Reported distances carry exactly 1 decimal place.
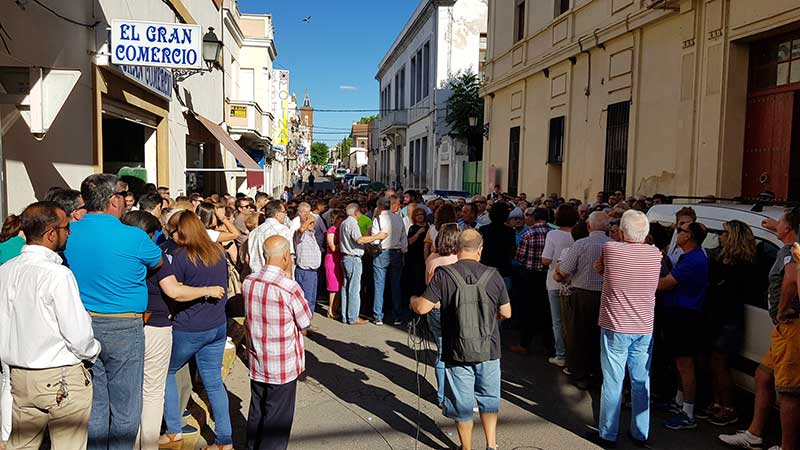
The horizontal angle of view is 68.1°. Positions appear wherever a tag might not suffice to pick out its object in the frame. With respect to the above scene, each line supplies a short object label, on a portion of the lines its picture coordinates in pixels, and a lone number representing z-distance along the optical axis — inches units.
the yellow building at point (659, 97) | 365.1
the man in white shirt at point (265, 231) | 274.4
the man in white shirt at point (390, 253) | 346.3
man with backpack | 169.9
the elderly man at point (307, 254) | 323.9
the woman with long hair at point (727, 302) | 197.0
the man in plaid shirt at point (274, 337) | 159.3
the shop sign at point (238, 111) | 826.6
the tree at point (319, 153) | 5054.1
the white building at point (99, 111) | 256.2
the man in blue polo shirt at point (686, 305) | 199.2
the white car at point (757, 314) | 192.7
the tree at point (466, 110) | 1049.5
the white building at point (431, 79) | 1178.6
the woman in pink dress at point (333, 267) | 362.3
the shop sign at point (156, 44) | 325.1
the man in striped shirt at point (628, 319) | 182.2
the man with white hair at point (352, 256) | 342.0
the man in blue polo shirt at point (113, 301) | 152.1
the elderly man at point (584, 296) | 231.3
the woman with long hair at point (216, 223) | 251.9
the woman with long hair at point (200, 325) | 172.4
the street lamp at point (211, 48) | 423.2
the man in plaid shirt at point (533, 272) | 287.7
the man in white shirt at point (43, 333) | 132.5
